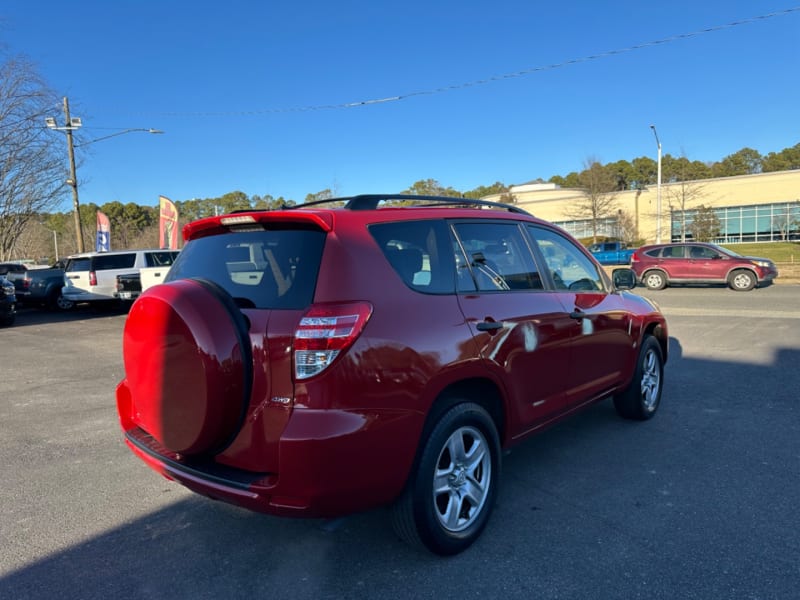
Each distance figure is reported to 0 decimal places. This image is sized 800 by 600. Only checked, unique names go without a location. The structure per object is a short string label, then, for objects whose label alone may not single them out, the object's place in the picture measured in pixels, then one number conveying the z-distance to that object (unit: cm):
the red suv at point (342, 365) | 244
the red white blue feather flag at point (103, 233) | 2383
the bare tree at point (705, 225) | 4294
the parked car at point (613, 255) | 3522
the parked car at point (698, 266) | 1820
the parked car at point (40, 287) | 1833
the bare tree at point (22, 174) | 2106
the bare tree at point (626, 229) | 5049
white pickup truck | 1591
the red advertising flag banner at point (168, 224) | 2059
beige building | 4631
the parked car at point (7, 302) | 1372
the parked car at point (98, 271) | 1634
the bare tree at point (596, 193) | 4678
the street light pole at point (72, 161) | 2230
